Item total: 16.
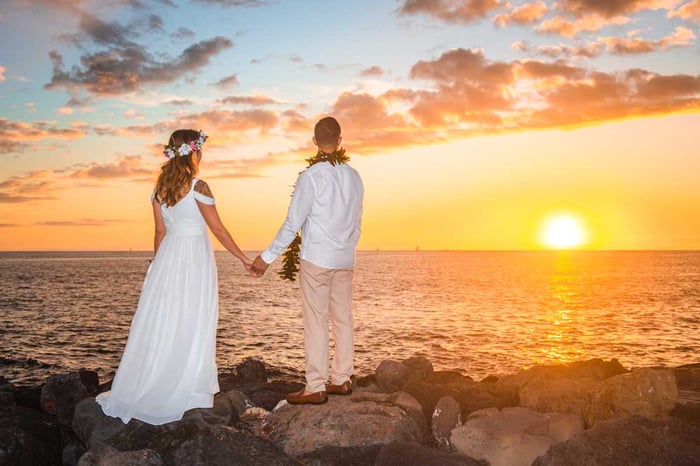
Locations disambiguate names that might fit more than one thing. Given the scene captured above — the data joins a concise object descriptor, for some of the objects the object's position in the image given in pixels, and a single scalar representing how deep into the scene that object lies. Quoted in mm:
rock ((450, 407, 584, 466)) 7891
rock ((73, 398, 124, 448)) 7973
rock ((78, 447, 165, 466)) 7011
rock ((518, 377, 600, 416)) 9398
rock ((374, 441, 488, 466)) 7211
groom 7621
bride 7906
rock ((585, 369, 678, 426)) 8914
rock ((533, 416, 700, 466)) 7121
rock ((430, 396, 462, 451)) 8708
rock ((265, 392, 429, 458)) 7762
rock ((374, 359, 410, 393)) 11924
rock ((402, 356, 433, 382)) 12242
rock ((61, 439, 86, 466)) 9062
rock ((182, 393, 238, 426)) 7902
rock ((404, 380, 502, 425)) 9633
